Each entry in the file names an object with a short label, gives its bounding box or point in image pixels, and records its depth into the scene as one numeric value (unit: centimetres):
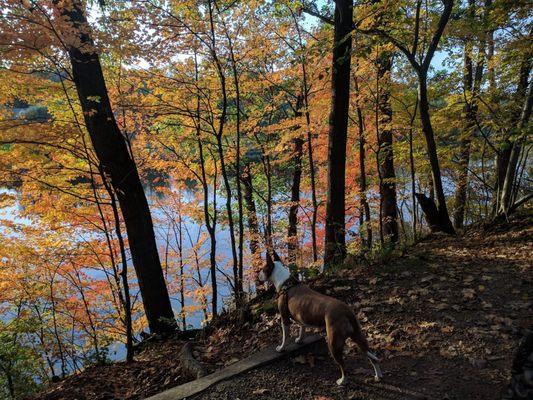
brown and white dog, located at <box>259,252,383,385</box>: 289
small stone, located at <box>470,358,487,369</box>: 320
